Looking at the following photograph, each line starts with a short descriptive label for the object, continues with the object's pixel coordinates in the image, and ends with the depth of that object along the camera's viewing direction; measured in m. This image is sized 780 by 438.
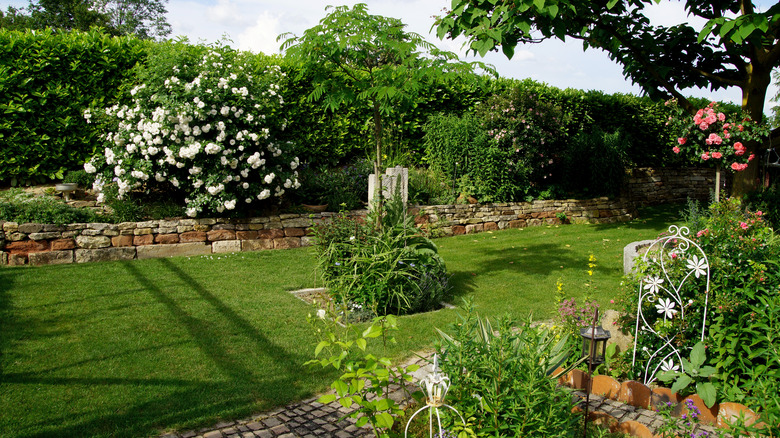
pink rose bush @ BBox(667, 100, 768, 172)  7.59
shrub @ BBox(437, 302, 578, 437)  2.12
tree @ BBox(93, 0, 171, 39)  26.94
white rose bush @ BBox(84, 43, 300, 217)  7.32
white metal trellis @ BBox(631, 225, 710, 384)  3.04
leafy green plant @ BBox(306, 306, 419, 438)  2.15
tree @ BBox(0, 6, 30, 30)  21.67
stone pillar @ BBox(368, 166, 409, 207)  6.21
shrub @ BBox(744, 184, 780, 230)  7.88
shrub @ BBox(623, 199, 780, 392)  2.80
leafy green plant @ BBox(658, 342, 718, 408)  2.77
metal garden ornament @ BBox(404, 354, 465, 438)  1.93
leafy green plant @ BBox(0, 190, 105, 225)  6.51
